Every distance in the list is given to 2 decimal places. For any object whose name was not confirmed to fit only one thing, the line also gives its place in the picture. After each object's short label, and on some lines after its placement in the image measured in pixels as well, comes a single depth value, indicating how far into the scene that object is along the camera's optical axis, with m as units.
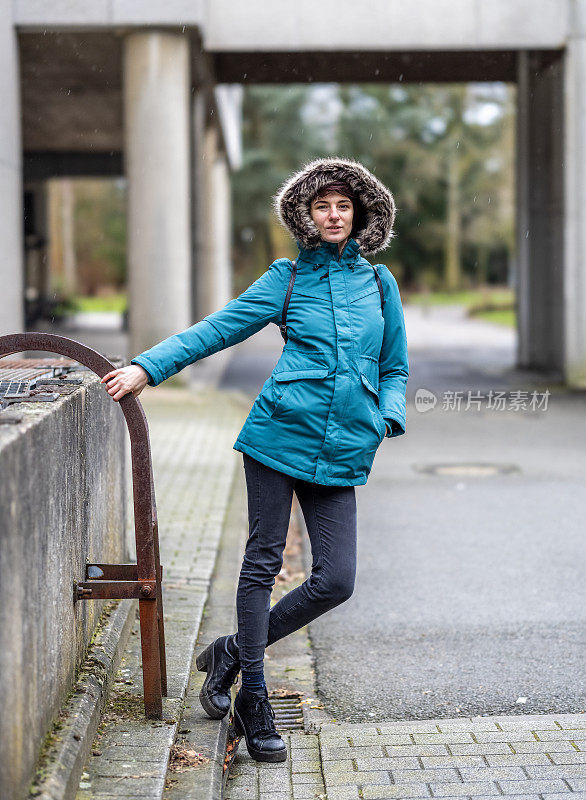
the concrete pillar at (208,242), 25.38
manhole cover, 10.37
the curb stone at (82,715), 3.25
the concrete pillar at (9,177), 15.90
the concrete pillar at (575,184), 16.59
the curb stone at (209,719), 3.68
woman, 3.92
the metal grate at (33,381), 3.89
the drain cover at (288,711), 4.53
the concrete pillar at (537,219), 19.03
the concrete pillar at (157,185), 16.59
